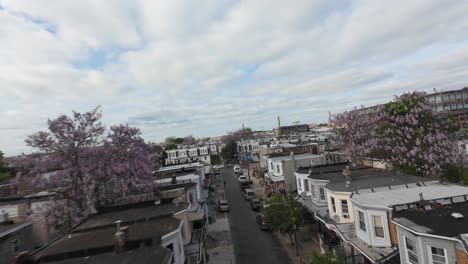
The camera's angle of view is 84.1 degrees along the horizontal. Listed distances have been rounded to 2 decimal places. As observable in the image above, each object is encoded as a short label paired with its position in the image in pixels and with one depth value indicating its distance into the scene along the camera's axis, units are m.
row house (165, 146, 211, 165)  87.59
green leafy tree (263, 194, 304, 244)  24.09
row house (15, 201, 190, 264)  11.66
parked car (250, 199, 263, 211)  37.25
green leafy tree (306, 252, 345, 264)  14.95
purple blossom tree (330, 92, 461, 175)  26.06
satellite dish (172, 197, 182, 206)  20.52
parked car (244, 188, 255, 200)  42.79
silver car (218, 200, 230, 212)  38.06
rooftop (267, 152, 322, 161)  41.78
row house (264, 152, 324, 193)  38.47
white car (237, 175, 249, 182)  54.69
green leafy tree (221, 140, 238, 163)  90.87
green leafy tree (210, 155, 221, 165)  96.75
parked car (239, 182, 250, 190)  50.14
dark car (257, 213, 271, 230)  29.73
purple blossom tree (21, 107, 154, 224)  23.75
